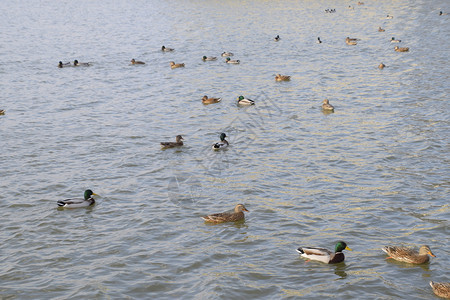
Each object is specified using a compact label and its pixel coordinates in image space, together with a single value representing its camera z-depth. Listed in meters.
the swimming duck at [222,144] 22.95
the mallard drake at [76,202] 17.98
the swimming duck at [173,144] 23.28
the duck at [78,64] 41.13
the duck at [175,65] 40.09
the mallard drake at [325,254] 14.30
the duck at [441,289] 12.64
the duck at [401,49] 41.16
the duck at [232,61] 40.67
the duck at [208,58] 42.28
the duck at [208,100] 30.27
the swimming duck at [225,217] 16.67
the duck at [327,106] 27.62
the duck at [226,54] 43.09
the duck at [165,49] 46.59
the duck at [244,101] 29.45
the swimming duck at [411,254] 14.08
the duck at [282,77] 34.50
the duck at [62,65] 40.75
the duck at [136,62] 41.60
